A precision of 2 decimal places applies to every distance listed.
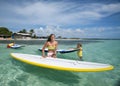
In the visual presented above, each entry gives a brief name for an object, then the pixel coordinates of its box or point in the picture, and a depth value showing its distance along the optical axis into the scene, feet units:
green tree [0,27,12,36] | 136.61
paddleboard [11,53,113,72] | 10.55
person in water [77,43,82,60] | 20.45
